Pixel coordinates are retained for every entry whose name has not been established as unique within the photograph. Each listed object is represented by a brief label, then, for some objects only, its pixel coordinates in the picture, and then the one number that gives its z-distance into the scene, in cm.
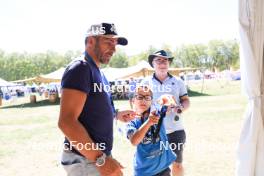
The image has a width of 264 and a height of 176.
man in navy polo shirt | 94
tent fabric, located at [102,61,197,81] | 794
